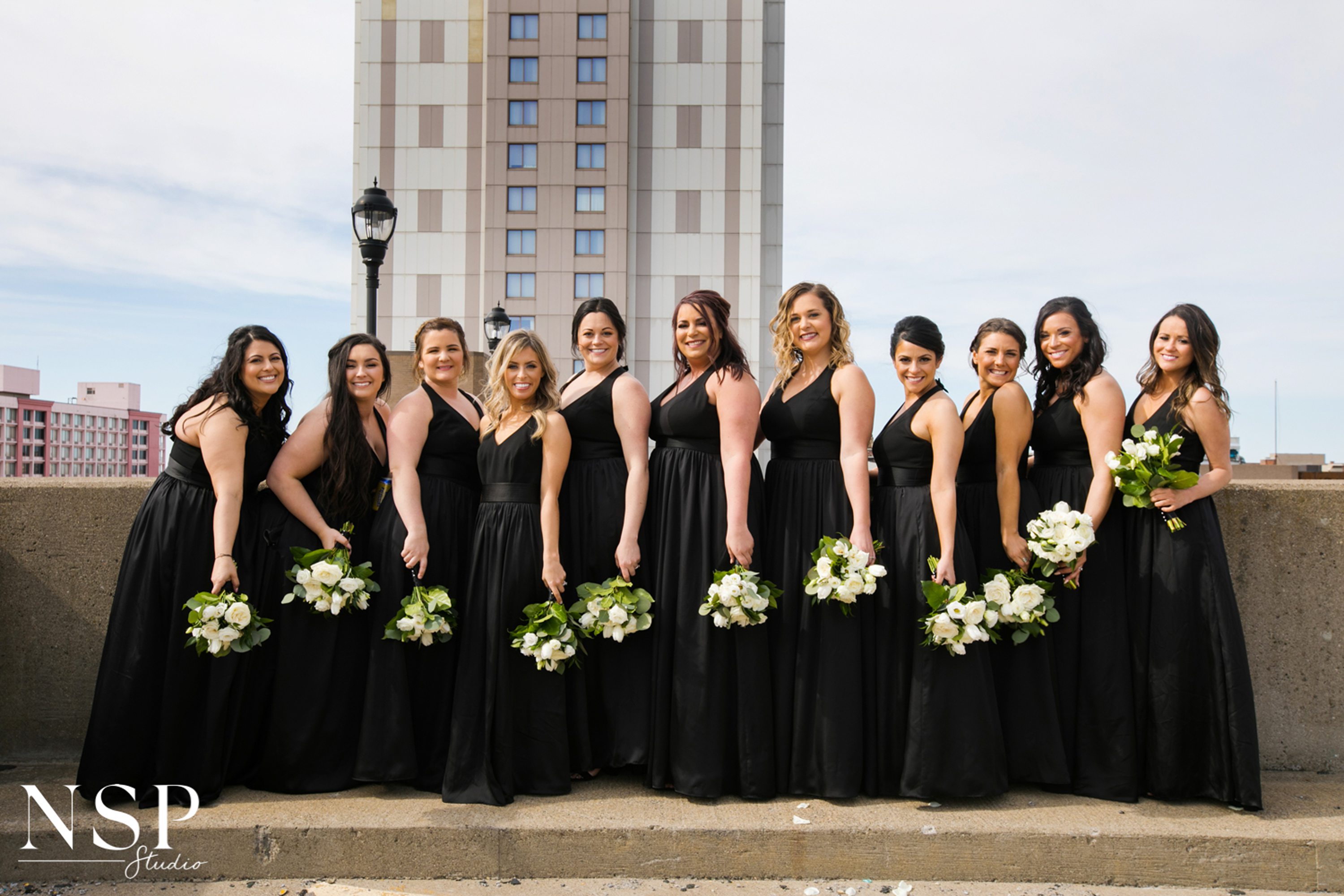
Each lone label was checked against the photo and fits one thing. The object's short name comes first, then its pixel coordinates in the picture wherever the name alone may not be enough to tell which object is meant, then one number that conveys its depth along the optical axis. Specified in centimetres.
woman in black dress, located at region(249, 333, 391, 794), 432
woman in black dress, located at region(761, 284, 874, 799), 423
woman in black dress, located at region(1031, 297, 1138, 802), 434
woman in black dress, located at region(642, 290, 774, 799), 425
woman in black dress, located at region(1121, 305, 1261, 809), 421
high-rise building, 4225
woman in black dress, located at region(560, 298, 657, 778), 443
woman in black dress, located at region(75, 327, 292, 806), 418
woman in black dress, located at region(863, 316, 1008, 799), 418
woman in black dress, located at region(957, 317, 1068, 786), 434
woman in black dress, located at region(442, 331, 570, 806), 425
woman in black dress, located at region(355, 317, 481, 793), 430
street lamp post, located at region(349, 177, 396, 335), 1008
